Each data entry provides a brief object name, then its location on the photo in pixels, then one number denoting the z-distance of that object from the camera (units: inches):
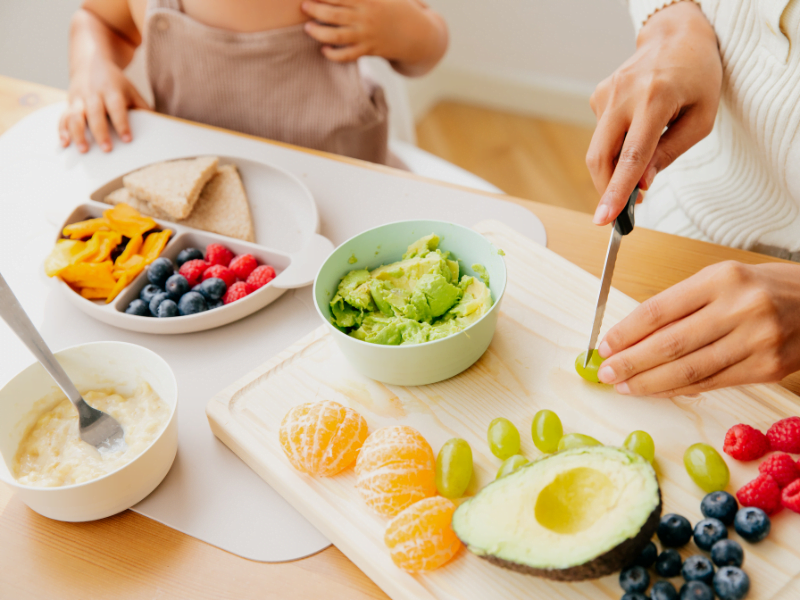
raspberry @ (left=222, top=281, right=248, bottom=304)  48.7
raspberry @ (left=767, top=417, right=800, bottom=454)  34.9
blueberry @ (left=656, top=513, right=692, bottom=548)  31.1
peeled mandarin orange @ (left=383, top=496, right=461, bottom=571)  31.1
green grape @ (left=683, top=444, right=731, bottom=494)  33.6
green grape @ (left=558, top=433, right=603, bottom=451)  35.1
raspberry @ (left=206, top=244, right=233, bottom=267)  52.2
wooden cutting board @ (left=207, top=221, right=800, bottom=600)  31.5
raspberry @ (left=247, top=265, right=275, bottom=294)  49.7
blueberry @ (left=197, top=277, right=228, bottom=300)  48.7
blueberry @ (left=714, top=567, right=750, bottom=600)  28.9
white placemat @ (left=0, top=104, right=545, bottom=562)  36.9
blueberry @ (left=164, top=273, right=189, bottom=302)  48.9
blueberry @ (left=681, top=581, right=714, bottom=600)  28.7
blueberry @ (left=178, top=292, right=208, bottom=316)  47.4
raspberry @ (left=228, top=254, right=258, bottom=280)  51.3
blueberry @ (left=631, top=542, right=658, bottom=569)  30.4
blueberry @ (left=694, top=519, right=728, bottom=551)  30.9
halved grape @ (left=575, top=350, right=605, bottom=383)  39.9
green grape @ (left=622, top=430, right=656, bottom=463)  35.0
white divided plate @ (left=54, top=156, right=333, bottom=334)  47.3
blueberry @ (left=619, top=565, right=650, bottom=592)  29.5
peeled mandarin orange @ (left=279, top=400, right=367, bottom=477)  35.5
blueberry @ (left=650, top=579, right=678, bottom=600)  29.0
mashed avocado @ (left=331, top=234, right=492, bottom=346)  40.4
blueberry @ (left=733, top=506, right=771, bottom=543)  31.0
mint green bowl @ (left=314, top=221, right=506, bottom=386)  38.9
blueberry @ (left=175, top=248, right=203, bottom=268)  52.4
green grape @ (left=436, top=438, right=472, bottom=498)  34.3
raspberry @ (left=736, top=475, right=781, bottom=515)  32.4
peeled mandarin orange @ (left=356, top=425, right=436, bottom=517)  33.5
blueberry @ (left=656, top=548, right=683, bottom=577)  30.1
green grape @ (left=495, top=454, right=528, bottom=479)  34.2
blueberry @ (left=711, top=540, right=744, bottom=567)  30.1
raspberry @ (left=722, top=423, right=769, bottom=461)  34.8
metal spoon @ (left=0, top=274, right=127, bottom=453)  34.7
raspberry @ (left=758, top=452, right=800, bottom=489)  33.1
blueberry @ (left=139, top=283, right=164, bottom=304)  49.2
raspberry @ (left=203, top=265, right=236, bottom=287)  50.3
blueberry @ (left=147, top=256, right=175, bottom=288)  50.0
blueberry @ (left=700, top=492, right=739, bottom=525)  32.0
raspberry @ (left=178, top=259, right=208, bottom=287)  50.8
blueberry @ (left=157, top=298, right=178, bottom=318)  47.5
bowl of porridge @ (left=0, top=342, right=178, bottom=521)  34.7
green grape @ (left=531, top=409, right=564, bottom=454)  36.3
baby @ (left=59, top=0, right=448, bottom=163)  65.6
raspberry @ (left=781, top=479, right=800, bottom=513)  31.8
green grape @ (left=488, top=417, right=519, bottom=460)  36.1
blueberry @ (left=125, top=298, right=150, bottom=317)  48.1
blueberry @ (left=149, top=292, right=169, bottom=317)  48.1
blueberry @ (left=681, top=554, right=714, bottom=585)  29.6
